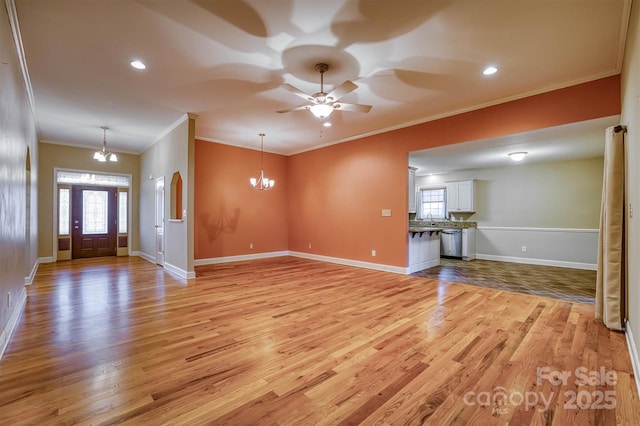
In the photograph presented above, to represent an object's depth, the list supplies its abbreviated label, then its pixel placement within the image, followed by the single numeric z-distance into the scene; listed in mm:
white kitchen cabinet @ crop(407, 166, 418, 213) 6729
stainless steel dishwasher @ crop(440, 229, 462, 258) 7984
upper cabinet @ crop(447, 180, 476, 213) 8391
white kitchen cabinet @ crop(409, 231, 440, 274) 5953
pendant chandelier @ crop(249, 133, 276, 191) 6777
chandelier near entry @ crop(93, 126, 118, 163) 6262
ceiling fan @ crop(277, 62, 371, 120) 3222
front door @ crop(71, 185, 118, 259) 7633
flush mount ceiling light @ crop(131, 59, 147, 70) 3395
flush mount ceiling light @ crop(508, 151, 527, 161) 6133
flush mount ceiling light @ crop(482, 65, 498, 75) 3499
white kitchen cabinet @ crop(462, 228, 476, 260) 7885
